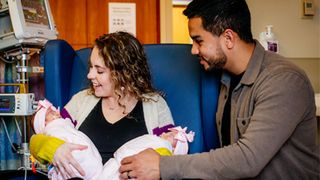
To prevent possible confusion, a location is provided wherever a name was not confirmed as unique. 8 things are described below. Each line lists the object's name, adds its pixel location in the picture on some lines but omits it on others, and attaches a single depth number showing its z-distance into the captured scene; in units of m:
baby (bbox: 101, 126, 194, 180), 1.21
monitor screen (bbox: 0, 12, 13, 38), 2.25
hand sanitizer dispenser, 2.39
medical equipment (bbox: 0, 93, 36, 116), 2.08
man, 1.06
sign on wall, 3.06
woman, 1.38
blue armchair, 1.47
